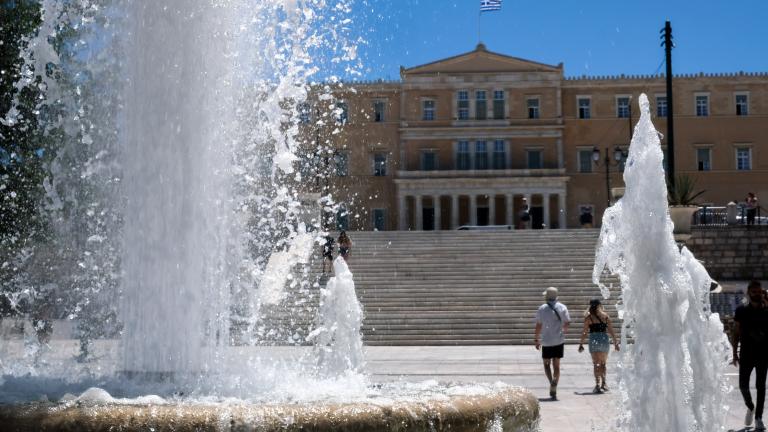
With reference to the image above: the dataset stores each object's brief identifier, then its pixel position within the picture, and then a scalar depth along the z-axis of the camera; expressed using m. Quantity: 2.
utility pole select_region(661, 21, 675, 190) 24.77
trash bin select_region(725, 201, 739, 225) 27.78
